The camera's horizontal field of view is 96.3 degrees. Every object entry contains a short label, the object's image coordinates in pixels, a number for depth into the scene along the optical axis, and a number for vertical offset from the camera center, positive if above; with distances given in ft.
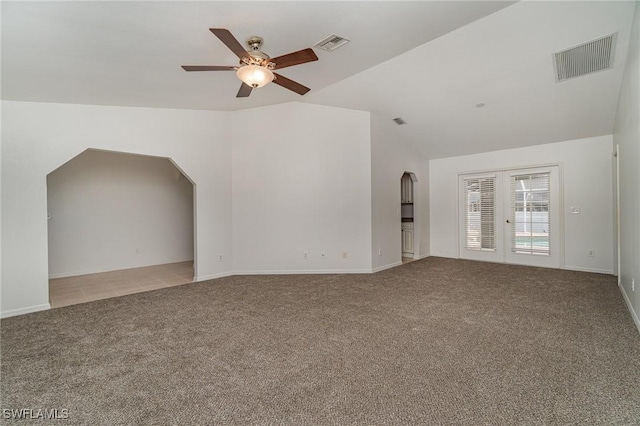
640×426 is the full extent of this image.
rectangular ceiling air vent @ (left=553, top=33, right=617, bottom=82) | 10.92 +6.29
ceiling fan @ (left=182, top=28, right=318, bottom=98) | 8.31 +4.57
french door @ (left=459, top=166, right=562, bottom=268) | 19.12 -0.36
